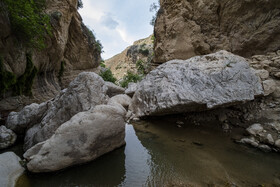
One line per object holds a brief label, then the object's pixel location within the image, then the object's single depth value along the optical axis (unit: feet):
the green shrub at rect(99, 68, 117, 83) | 52.95
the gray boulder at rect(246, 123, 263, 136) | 12.30
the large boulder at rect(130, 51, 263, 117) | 13.19
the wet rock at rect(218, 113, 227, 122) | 15.65
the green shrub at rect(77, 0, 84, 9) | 41.47
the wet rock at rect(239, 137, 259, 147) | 11.46
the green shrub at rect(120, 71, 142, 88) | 51.24
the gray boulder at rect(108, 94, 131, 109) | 21.97
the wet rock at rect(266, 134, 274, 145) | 11.05
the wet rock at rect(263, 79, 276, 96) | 14.41
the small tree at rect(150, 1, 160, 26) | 40.56
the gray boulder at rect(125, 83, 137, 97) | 25.58
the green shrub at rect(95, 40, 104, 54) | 49.80
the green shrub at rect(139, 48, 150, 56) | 130.99
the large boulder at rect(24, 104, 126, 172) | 7.92
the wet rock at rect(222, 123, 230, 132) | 14.49
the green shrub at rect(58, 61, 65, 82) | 40.85
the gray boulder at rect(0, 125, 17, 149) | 11.79
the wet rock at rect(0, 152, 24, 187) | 7.04
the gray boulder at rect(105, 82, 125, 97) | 27.82
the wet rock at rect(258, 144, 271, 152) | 10.83
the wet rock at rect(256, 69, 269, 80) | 15.52
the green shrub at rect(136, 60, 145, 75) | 55.11
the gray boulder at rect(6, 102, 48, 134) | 13.44
